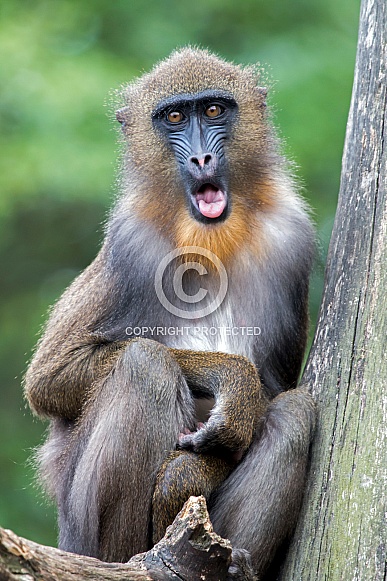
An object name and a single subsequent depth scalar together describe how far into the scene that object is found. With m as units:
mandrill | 9.78
